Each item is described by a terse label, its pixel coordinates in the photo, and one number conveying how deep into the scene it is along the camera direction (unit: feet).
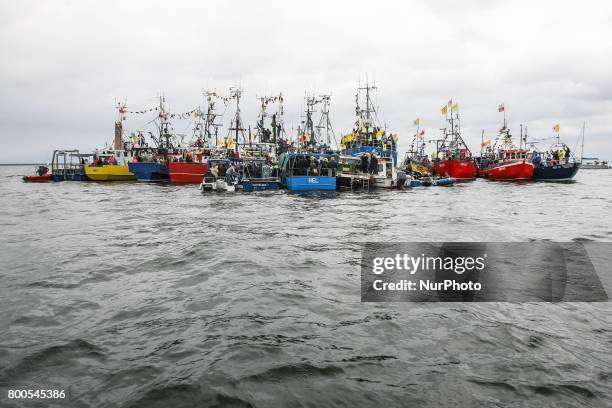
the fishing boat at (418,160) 176.43
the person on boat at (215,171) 110.11
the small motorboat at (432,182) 142.92
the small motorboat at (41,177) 163.73
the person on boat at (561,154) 188.38
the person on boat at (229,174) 104.12
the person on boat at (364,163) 125.66
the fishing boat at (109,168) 155.02
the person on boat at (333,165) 113.19
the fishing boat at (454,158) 181.27
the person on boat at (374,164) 126.11
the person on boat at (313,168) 108.78
